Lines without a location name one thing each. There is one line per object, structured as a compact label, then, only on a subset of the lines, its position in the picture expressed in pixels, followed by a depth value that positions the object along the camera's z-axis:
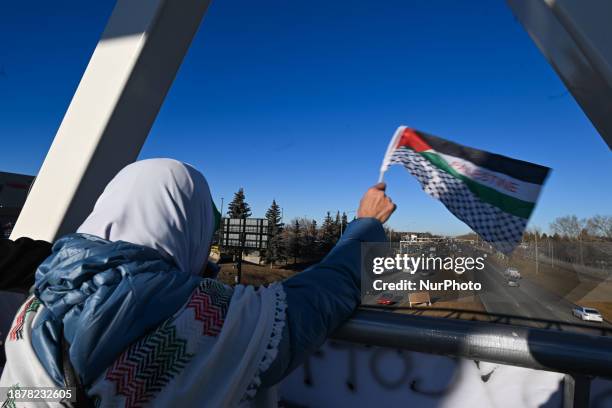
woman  0.68
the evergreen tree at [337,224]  63.86
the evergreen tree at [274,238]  54.52
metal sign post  33.78
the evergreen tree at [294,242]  57.00
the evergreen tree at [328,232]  60.77
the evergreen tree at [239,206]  58.38
